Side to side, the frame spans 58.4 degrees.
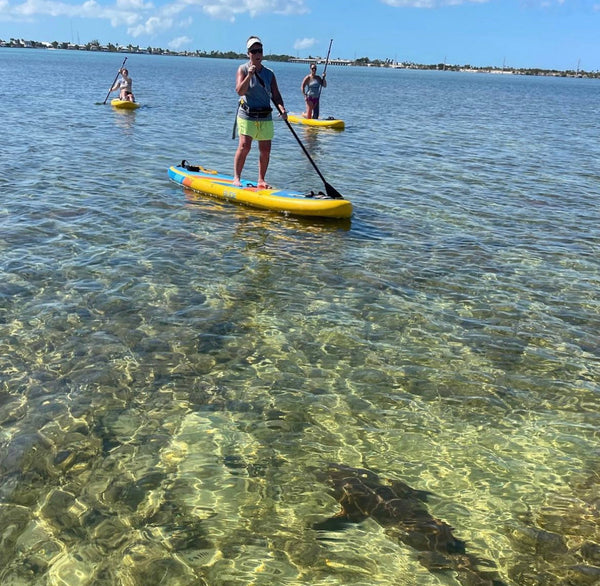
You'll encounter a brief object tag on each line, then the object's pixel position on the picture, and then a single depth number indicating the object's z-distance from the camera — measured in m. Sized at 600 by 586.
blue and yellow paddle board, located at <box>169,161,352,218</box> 10.62
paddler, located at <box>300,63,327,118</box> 24.02
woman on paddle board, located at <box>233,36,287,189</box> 10.08
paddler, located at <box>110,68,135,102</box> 29.58
